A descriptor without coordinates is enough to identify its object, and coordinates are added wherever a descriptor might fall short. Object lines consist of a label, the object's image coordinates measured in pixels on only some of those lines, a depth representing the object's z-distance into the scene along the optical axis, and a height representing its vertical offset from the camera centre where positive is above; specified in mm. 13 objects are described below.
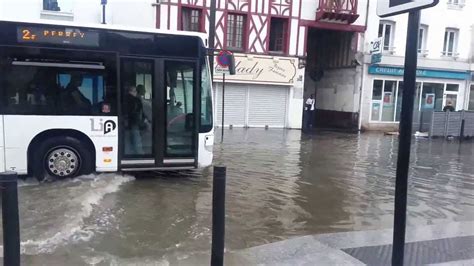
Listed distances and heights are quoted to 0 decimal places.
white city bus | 7965 -362
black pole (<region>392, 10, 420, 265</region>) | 3727 -270
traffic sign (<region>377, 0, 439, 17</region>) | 3574 +702
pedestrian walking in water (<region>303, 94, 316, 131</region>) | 23031 -1270
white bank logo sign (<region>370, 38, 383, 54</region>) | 22672 +2248
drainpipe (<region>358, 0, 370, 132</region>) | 23781 +607
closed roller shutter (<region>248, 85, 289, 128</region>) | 23203 -953
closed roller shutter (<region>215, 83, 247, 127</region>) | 22625 -972
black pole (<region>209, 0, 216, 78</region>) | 14398 +1871
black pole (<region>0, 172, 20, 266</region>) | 3613 -1182
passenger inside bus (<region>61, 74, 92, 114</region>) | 8219 -354
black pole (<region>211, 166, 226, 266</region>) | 3928 -1134
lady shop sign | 22219 +805
